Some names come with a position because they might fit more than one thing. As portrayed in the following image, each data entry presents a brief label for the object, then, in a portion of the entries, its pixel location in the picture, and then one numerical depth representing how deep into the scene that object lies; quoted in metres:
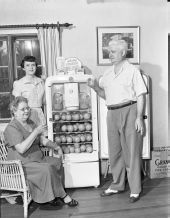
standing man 2.11
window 2.56
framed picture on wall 2.45
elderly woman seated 1.90
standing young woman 2.35
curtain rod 2.39
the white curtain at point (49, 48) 2.44
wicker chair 1.89
